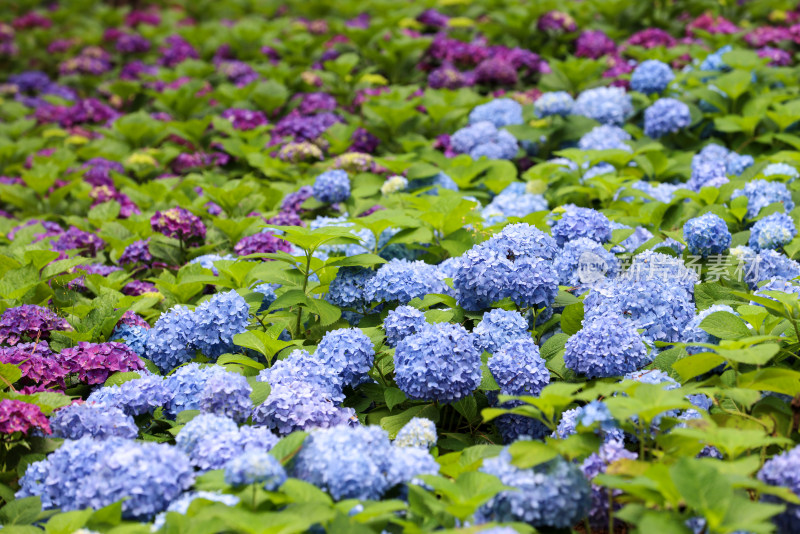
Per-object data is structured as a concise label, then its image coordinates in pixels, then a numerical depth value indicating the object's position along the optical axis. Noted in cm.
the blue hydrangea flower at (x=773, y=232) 351
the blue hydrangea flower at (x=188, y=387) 279
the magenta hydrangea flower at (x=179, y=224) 409
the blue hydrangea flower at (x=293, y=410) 260
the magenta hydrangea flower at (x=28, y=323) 320
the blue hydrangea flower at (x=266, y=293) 343
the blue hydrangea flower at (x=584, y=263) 335
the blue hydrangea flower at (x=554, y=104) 534
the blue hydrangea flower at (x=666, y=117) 507
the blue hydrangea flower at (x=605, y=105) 539
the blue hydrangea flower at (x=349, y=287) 320
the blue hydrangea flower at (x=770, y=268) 334
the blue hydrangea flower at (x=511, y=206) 430
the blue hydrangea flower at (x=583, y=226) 350
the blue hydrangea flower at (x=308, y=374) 274
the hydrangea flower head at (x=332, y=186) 446
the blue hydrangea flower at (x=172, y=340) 311
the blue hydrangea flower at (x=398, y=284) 314
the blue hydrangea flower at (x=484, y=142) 520
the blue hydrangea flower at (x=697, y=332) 281
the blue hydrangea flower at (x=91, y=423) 263
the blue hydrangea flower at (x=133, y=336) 330
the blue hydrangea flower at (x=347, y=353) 284
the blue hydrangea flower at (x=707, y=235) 339
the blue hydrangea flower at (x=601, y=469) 228
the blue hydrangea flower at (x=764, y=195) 388
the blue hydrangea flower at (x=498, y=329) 287
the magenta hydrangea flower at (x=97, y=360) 301
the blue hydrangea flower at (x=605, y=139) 500
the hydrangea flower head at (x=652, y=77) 555
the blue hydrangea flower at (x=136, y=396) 277
